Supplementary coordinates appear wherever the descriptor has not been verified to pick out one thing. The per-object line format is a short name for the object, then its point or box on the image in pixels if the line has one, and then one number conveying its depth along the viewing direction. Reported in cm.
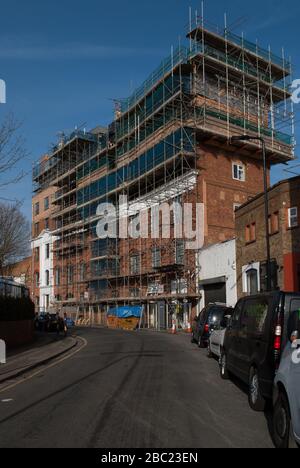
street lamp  2059
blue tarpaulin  4531
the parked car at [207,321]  2000
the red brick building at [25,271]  7056
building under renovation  4122
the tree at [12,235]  3791
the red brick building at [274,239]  2550
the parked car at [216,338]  1361
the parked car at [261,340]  853
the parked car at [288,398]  630
